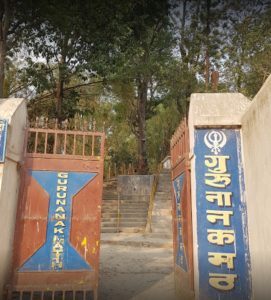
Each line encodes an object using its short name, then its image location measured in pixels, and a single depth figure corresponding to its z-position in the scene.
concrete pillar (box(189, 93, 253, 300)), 4.17
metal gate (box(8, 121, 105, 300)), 4.56
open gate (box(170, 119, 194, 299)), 4.55
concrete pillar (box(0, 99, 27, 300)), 4.34
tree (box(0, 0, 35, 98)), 11.88
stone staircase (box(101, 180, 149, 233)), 13.34
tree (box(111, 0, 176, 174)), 12.65
